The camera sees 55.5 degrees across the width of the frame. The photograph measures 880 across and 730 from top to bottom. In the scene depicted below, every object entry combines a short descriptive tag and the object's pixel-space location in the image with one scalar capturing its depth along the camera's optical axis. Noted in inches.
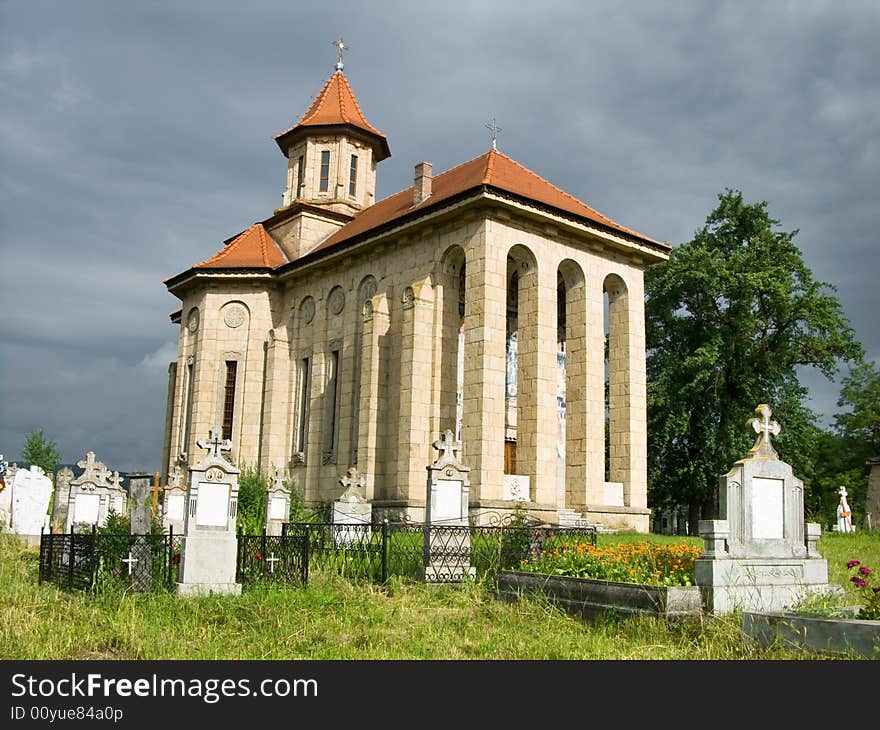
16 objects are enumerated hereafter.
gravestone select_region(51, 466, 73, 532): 908.6
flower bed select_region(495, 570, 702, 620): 368.2
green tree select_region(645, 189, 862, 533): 1301.7
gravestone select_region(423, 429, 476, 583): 534.9
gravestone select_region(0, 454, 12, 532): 889.9
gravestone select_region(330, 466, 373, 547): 888.3
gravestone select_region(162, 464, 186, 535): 881.5
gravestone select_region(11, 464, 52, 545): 888.9
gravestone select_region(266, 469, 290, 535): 898.7
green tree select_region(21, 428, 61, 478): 2925.7
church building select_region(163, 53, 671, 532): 959.6
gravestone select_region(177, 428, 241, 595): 477.1
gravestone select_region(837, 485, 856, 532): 1202.6
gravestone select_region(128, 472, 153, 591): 477.1
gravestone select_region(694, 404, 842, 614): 384.2
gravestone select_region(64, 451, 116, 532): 861.8
